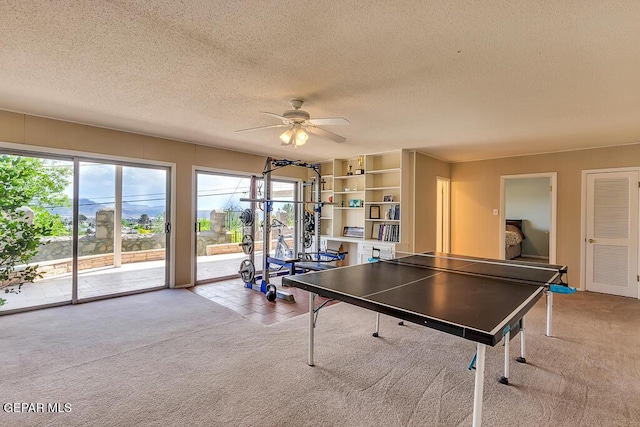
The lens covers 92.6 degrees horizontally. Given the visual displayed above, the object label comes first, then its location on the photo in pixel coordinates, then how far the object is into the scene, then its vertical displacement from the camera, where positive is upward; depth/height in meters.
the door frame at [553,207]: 5.40 +0.16
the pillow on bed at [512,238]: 7.59 -0.58
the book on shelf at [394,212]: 5.61 +0.04
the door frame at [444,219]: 6.75 -0.09
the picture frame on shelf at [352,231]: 6.33 -0.37
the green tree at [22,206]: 3.47 +0.02
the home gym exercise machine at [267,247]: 4.64 -0.58
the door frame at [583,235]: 5.14 -0.31
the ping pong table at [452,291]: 1.50 -0.53
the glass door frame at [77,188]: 3.80 +0.34
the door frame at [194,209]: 5.25 +0.05
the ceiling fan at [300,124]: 2.87 +0.87
